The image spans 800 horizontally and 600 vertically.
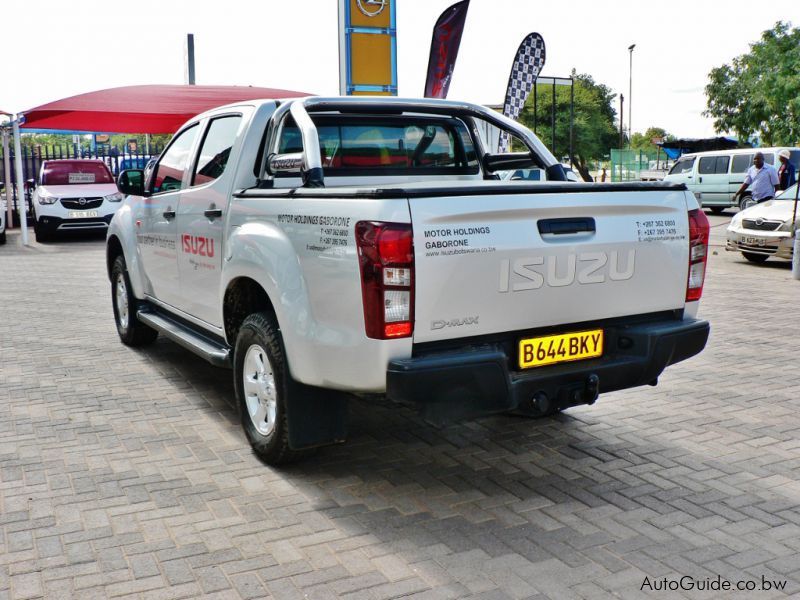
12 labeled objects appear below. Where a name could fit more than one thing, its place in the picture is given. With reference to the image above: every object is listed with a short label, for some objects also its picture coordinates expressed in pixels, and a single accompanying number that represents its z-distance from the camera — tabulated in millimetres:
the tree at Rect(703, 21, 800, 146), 38500
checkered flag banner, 17750
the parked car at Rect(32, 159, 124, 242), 18328
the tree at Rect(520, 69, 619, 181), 69938
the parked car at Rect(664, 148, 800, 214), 23484
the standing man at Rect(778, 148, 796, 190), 16239
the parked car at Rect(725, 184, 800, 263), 12555
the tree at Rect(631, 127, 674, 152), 121312
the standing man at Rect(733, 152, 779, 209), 15945
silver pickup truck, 3387
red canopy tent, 16891
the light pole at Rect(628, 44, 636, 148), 62431
